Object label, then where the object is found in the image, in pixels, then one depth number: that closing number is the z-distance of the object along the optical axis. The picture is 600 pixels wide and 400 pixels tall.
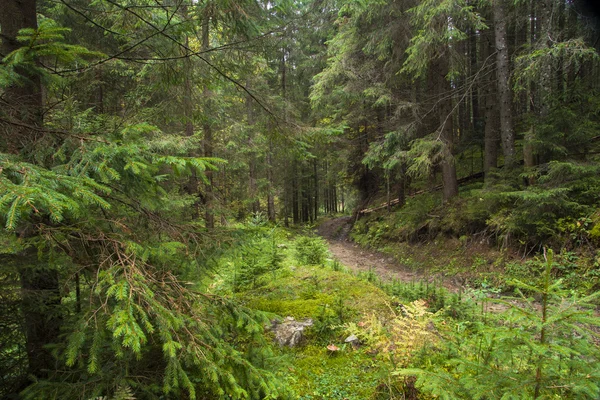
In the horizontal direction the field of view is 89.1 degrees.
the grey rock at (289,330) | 4.24
